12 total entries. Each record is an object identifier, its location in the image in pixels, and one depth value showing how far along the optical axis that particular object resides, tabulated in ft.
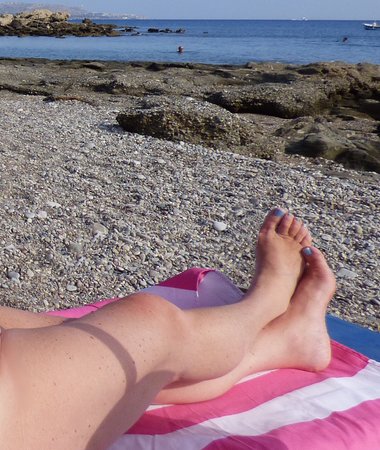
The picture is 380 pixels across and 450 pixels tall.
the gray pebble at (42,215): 12.47
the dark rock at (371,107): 35.54
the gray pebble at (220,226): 12.53
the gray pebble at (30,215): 12.42
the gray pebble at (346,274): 10.92
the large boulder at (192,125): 19.12
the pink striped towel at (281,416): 5.30
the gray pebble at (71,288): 10.03
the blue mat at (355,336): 7.96
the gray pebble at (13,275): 10.18
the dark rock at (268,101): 31.65
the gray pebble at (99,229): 11.98
